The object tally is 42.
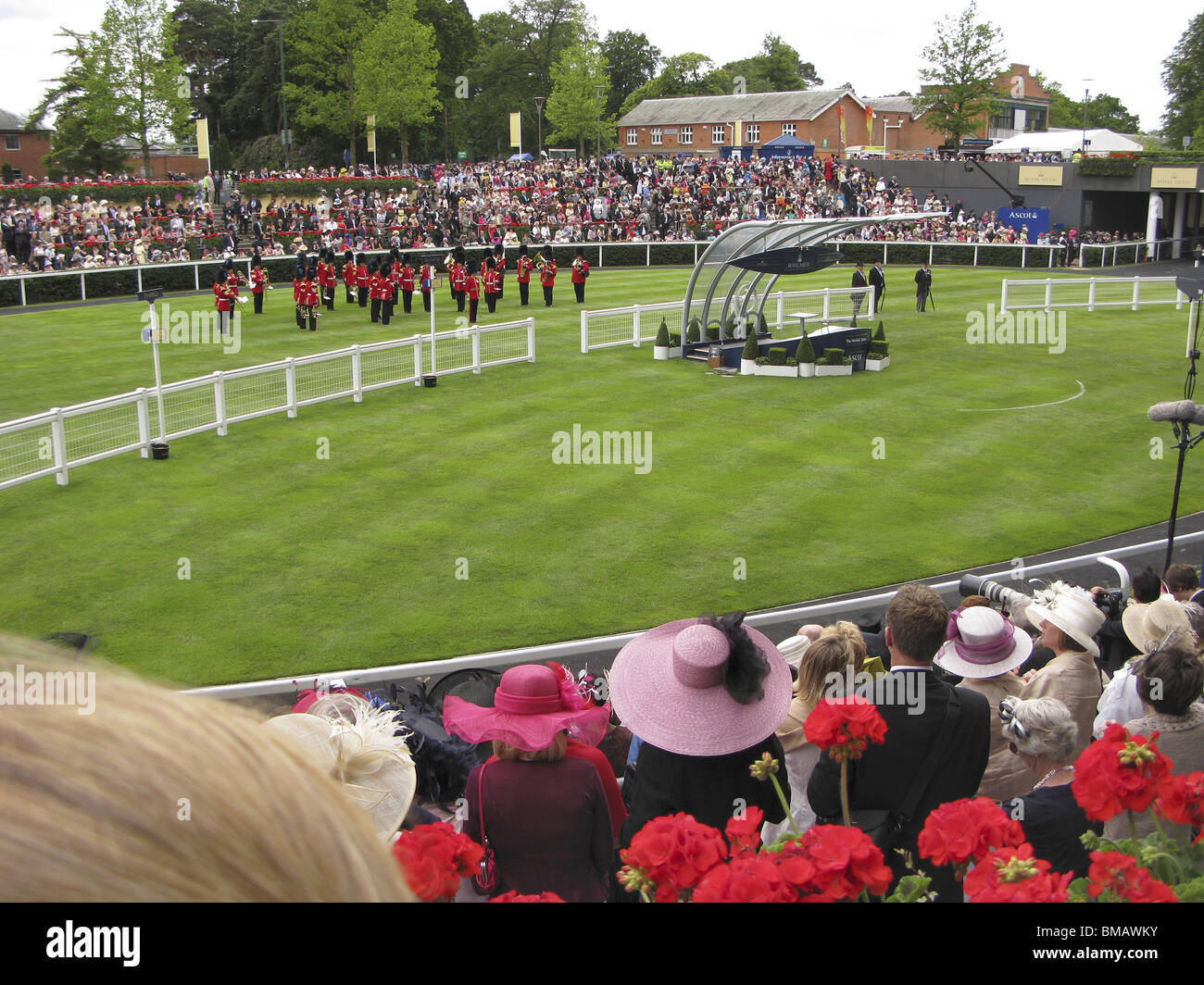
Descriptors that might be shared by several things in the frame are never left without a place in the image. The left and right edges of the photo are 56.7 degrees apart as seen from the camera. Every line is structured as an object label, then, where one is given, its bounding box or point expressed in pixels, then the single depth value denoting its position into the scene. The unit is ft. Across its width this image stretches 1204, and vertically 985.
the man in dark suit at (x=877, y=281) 120.06
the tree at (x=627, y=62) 381.40
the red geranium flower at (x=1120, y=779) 11.71
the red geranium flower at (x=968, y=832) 10.65
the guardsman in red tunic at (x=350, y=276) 121.70
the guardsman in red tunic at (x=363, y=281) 118.42
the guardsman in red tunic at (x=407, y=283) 117.80
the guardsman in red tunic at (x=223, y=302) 99.09
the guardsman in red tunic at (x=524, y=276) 123.95
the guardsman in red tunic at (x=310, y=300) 104.73
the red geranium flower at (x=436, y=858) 9.62
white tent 194.90
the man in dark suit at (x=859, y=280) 121.70
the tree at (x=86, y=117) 184.44
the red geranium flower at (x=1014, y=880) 7.95
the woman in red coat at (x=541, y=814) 15.98
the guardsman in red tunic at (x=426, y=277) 107.81
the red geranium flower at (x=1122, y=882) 8.65
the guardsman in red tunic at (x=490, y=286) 118.21
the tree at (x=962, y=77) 239.91
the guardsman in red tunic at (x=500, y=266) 120.88
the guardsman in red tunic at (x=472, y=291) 110.52
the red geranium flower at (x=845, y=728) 13.98
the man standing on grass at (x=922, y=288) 120.58
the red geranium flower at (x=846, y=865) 9.27
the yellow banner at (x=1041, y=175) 189.16
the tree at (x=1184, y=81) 287.28
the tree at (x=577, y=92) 289.12
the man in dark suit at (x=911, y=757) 16.44
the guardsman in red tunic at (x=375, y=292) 108.68
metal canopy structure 93.30
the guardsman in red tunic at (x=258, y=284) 115.24
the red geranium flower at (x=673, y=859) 9.57
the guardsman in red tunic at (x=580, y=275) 123.85
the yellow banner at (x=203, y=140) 172.96
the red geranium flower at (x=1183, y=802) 11.77
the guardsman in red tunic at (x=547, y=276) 124.26
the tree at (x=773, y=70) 412.57
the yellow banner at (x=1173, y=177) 175.73
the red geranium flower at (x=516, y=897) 8.20
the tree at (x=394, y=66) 224.53
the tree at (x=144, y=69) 184.24
